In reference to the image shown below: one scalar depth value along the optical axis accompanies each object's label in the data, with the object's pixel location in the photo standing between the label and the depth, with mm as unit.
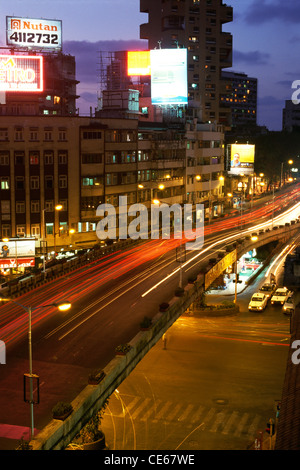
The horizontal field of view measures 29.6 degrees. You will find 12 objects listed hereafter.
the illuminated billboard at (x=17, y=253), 59219
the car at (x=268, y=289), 69912
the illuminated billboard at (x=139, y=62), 103688
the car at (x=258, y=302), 64450
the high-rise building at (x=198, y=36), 130250
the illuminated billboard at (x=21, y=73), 73750
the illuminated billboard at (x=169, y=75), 95688
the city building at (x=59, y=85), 110125
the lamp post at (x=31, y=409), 23562
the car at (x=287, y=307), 63284
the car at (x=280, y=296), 67125
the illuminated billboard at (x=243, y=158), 106312
